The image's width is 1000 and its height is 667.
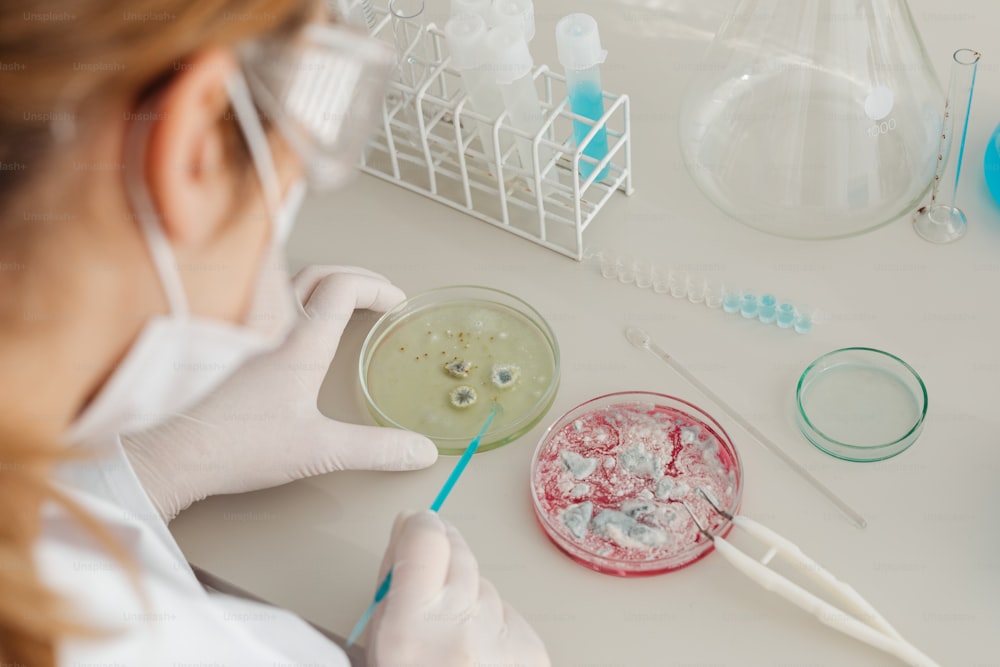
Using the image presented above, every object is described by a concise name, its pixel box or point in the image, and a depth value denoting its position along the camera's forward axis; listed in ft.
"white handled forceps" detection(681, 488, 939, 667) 2.96
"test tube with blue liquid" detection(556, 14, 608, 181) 3.91
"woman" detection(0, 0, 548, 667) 1.84
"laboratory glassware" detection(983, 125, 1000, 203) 3.97
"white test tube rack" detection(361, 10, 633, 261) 4.07
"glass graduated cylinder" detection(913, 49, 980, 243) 3.80
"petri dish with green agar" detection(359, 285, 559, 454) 3.73
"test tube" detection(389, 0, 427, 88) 4.29
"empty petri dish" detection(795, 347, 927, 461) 3.44
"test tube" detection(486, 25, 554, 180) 3.83
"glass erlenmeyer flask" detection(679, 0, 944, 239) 3.67
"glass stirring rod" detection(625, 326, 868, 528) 3.32
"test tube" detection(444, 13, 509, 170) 3.87
